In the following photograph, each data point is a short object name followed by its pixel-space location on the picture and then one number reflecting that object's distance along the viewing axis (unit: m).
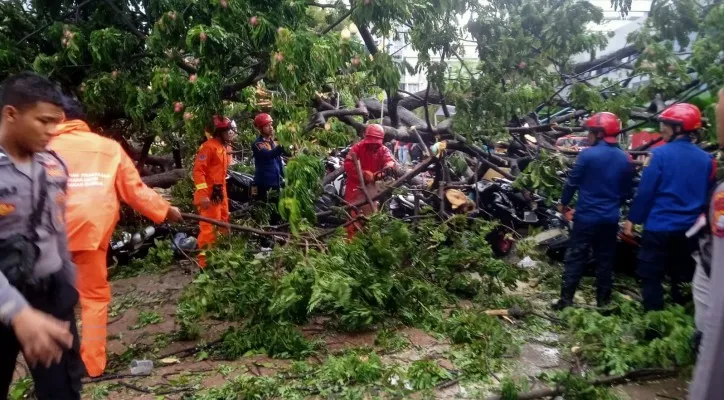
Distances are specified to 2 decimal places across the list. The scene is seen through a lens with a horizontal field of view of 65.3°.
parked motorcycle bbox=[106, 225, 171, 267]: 6.27
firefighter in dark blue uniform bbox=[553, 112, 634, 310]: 4.69
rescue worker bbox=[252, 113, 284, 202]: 6.57
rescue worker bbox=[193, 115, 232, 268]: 5.77
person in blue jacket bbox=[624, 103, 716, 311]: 4.07
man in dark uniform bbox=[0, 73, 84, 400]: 2.02
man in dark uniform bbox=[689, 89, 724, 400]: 1.73
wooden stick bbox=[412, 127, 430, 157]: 6.36
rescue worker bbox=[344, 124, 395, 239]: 6.50
